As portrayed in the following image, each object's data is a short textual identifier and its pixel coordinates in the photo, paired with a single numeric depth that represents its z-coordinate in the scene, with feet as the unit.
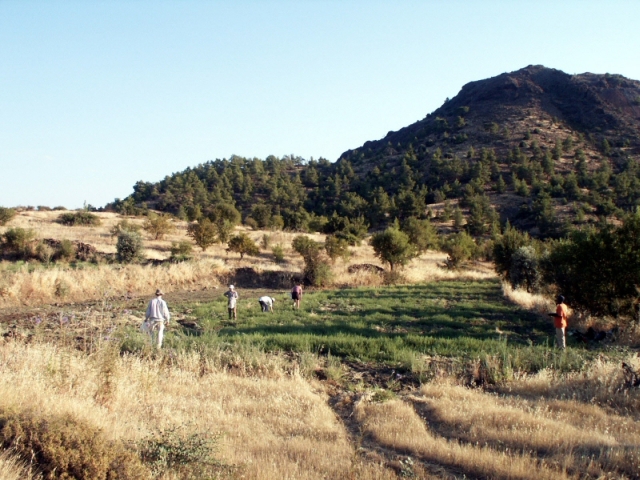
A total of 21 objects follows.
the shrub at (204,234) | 121.80
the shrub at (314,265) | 100.12
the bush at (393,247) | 113.91
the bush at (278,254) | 120.06
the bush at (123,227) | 129.33
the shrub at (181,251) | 101.78
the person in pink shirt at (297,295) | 60.18
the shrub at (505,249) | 103.76
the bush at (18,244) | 97.09
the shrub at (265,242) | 137.59
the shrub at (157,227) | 136.46
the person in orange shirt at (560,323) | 37.68
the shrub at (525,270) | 87.81
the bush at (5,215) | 126.67
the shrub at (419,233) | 150.61
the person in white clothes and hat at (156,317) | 35.94
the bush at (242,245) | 118.11
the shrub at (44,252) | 93.61
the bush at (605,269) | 44.93
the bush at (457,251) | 134.72
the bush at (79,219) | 148.20
